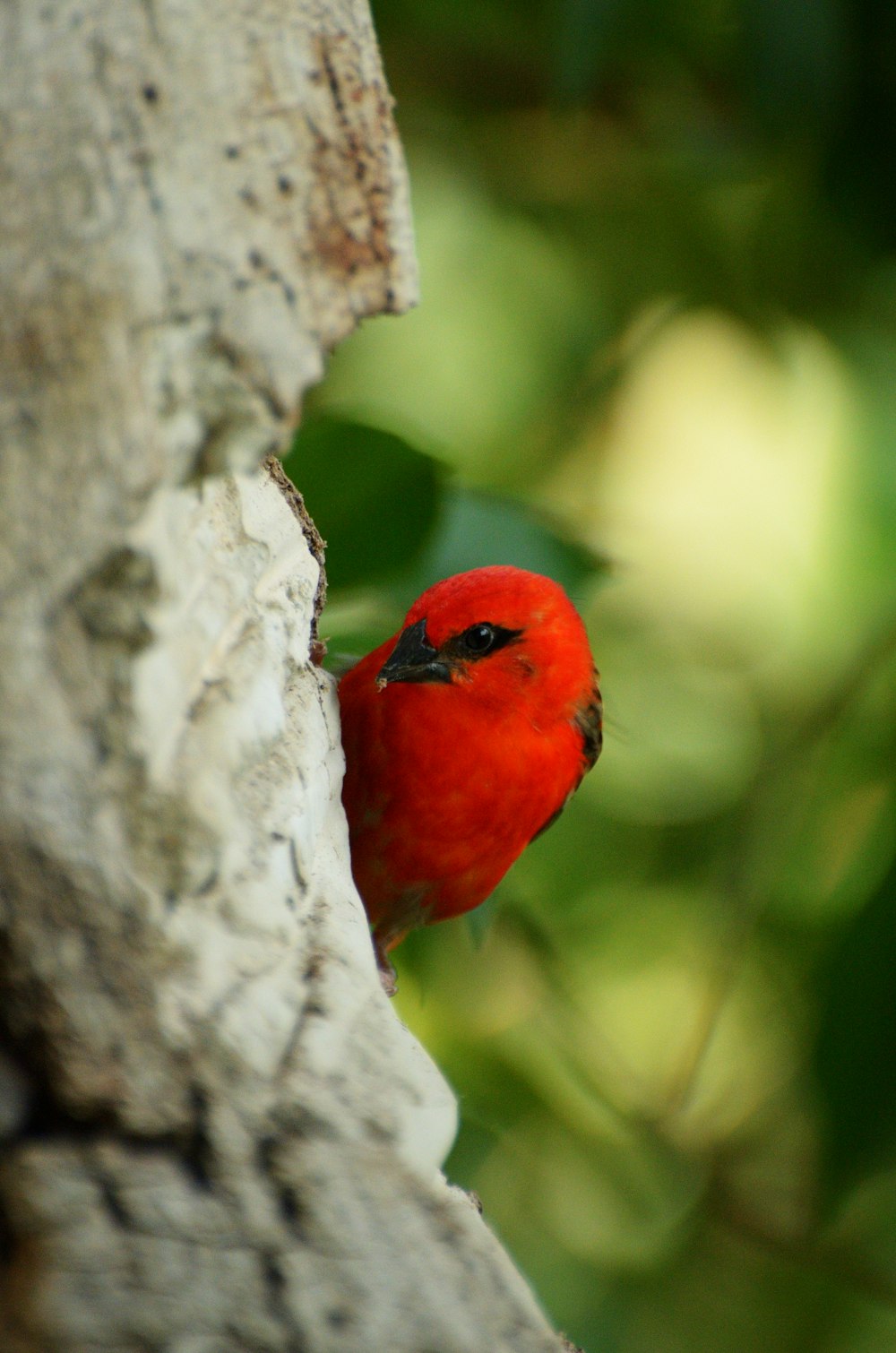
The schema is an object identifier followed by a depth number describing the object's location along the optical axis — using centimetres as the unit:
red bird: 444
